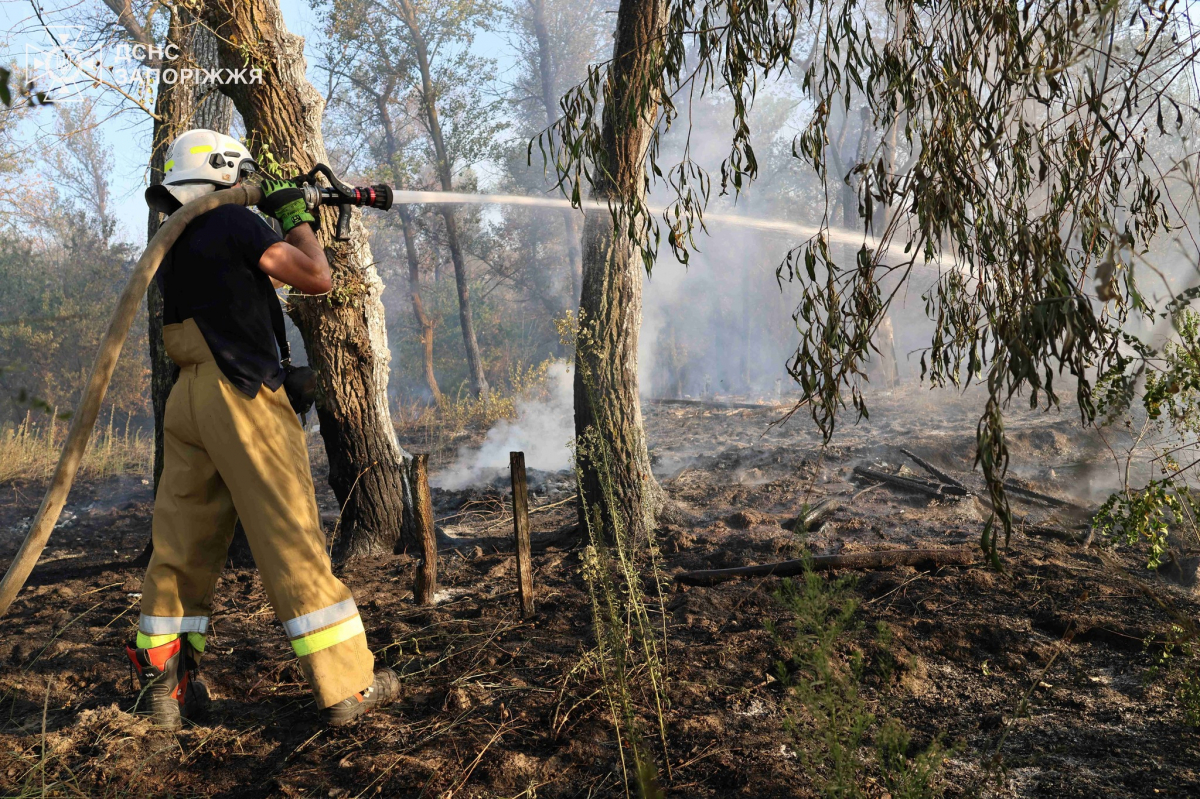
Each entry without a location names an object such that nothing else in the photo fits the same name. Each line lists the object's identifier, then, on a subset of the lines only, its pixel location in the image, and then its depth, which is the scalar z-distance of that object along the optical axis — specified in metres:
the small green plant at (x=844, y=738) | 1.74
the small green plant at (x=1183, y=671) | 2.41
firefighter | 2.71
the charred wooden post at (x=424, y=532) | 3.86
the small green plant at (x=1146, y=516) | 2.54
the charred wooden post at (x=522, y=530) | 3.62
